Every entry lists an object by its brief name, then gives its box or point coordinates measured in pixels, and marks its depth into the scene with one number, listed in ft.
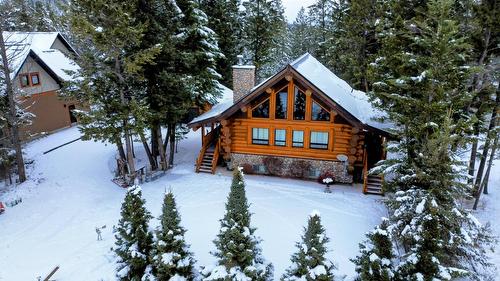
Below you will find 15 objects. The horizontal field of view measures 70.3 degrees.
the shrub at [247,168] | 70.08
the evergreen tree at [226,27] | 101.24
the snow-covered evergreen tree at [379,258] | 29.43
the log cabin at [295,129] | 62.59
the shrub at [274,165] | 68.27
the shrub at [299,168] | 67.15
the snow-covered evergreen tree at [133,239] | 35.47
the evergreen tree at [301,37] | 165.17
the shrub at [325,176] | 64.75
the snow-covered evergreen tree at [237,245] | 30.96
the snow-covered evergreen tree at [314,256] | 28.35
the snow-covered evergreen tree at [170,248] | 33.53
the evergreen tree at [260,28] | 112.78
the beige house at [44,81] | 92.32
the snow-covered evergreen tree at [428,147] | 32.01
